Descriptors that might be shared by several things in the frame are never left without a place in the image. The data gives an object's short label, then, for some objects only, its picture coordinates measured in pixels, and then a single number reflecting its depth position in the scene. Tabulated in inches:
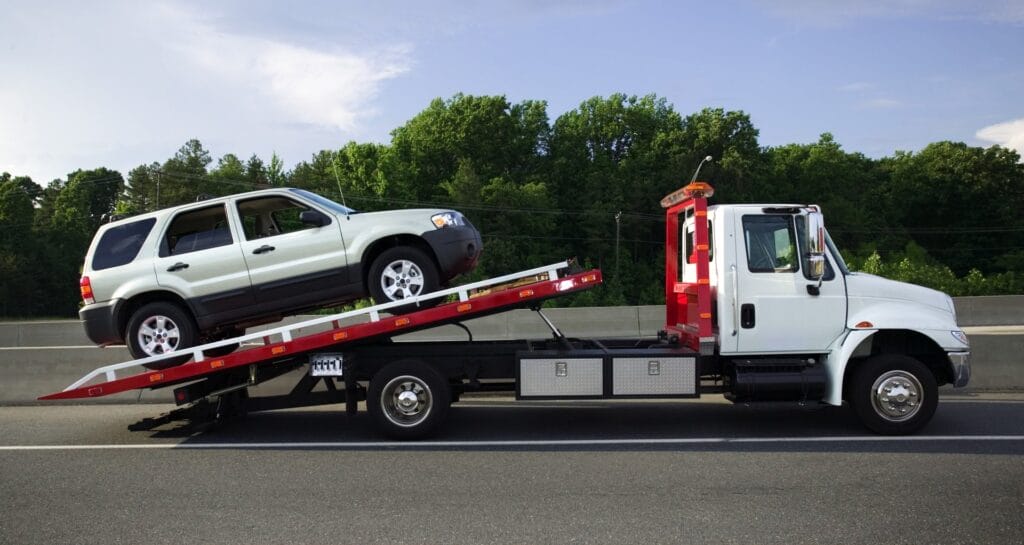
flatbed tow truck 291.3
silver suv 300.4
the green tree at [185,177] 3144.7
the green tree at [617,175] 2748.5
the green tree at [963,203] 2869.1
